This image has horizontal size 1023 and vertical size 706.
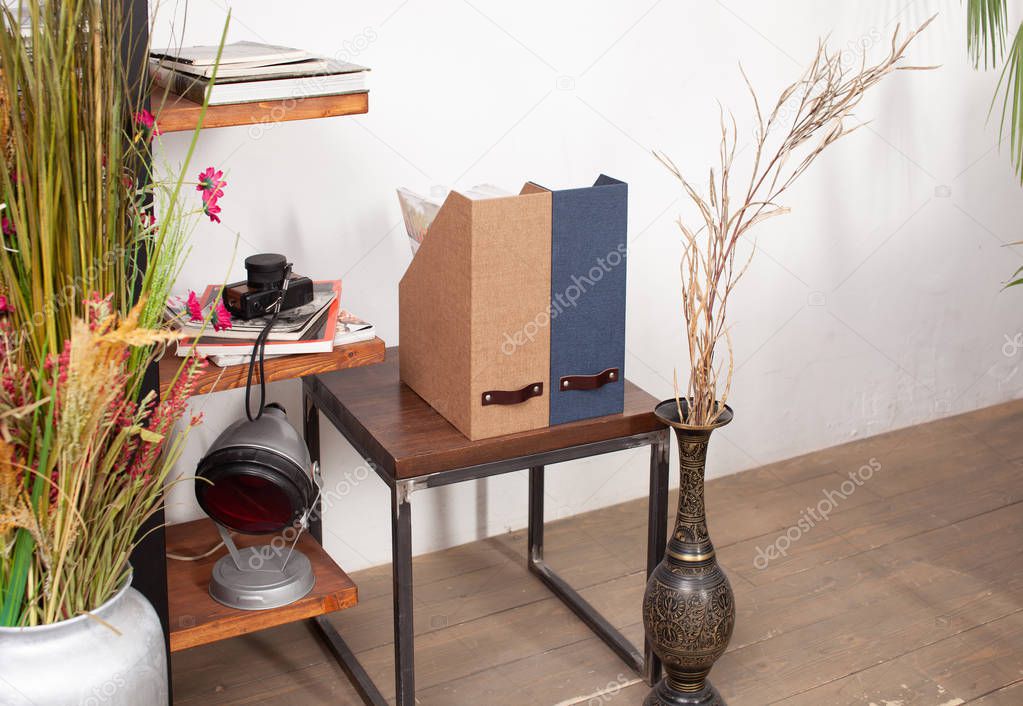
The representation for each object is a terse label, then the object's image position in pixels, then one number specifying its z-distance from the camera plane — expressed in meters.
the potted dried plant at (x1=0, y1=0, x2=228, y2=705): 1.35
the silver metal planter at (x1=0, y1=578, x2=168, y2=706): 1.38
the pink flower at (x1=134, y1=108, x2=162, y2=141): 1.56
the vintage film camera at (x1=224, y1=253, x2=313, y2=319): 1.96
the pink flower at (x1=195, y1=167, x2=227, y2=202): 1.76
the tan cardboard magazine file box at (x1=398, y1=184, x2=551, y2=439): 1.85
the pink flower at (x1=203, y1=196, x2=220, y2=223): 1.70
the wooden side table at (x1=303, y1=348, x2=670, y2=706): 1.90
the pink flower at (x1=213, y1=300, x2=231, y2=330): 1.92
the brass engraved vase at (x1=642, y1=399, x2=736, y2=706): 2.02
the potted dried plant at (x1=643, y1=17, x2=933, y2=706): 1.98
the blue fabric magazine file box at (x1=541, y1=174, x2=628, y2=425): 1.90
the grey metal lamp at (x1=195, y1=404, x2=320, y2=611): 1.89
